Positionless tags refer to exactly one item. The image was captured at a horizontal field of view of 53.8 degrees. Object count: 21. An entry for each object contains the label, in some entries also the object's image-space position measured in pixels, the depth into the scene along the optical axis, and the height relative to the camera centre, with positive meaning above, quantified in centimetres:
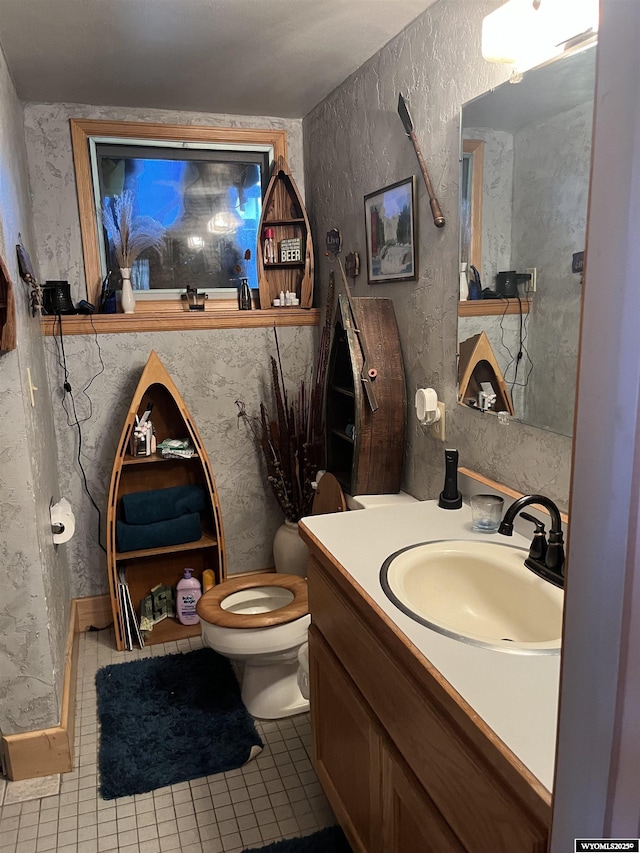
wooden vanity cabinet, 83 -75
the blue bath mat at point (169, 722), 195 -141
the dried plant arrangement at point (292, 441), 279 -63
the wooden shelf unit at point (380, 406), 206 -35
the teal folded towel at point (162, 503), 262 -83
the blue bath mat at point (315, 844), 163 -140
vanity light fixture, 126 +54
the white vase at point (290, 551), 277 -109
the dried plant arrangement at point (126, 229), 266 +32
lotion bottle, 276 -128
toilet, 205 -109
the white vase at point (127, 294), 265 +4
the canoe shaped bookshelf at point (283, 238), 281 +27
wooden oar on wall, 181 +42
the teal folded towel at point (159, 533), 261 -95
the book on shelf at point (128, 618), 266 -131
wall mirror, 133 +14
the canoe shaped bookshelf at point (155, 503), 258 -82
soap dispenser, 173 -51
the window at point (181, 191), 265 +48
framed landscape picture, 199 +21
